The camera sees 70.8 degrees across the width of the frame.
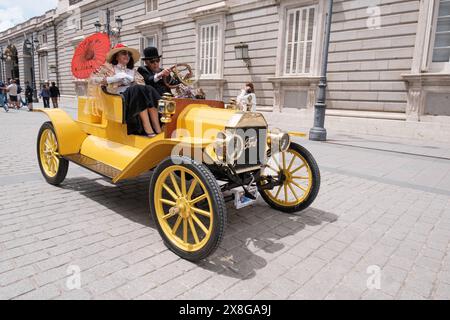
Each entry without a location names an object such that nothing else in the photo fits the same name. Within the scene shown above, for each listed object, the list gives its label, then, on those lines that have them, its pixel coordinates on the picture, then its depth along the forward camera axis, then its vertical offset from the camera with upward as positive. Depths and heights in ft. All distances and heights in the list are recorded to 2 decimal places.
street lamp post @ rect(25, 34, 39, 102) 88.58 +14.39
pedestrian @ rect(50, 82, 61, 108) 66.26 +0.99
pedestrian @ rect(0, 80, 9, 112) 58.59 -0.35
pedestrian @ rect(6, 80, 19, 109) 61.46 +0.51
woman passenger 12.11 +0.18
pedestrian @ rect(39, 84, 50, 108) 65.94 +0.76
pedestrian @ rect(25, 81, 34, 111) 62.69 +0.41
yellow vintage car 9.11 -1.88
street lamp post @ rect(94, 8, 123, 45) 61.80 +15.66
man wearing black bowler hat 13.70 +1.36
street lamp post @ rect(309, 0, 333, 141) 33.37 -1.18
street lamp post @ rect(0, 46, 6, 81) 167.37 +13.00
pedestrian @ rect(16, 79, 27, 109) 64.92 -0.06
